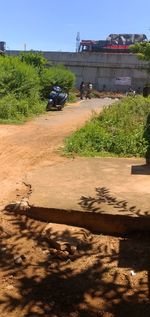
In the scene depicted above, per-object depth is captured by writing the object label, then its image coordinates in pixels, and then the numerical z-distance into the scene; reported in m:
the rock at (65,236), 4.76
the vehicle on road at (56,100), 19.38
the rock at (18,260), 4.45
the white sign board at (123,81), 38.87
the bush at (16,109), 14.95
